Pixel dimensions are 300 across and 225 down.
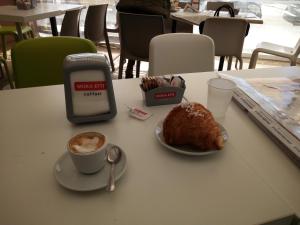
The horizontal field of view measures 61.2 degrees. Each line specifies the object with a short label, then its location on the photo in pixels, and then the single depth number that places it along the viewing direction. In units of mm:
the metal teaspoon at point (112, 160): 517
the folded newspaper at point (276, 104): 685
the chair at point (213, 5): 3338
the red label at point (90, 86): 690
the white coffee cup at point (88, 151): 518
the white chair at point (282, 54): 1854
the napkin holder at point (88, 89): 682
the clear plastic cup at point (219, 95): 778
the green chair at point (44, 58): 1189
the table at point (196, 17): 2461
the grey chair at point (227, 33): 2160
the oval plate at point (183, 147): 618
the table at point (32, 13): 2266
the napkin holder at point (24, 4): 2570
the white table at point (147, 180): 478
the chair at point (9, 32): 3025
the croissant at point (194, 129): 617
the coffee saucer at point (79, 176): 519
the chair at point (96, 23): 3000
